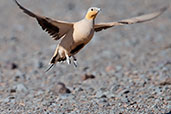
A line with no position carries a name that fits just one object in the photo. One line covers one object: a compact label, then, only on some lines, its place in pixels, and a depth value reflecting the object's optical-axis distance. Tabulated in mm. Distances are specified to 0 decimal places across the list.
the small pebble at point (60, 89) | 15238
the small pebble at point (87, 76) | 17897
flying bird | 11602
